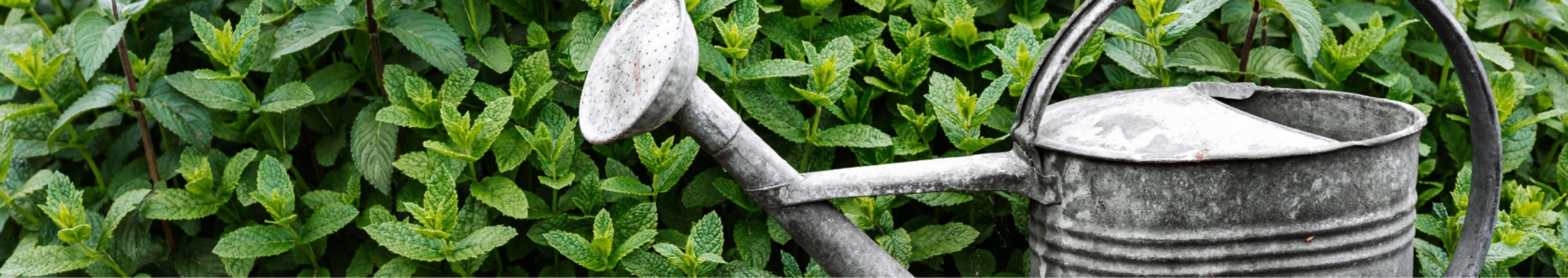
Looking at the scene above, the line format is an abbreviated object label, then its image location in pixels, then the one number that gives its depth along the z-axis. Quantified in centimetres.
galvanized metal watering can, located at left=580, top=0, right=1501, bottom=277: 139
